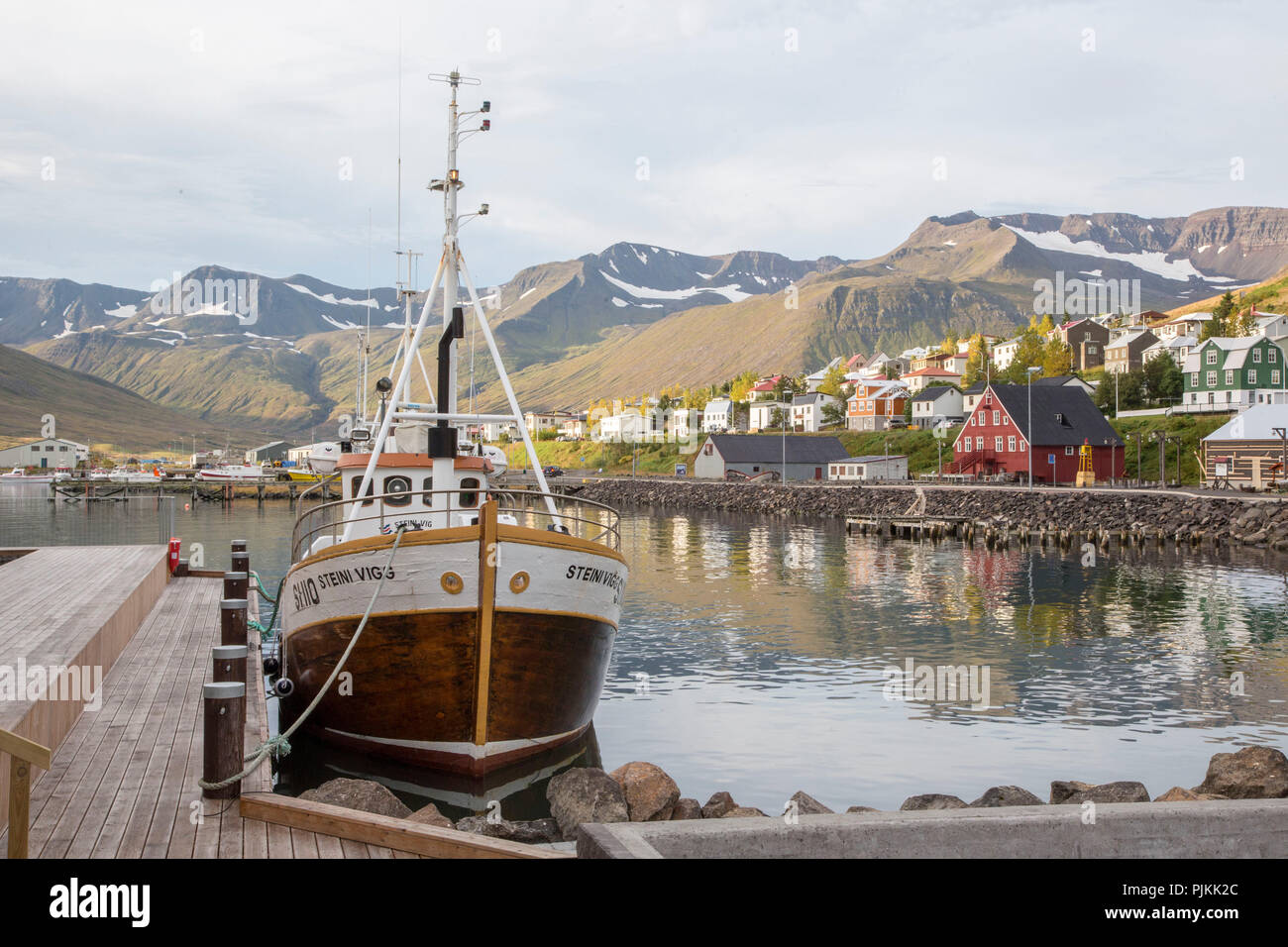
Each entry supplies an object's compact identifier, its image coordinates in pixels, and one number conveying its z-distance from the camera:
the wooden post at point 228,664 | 8.91
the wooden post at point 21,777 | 5.93
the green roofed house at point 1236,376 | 100.31
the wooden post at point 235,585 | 14.77
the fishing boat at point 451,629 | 12.98
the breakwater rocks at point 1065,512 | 55.19
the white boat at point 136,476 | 140.25
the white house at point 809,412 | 155.50
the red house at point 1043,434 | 88.31
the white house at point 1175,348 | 130.75
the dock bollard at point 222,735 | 8.55
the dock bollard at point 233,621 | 12.29
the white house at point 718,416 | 176.25
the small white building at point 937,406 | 135.38
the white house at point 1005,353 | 185.95
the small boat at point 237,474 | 141.64
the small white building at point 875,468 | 108.75
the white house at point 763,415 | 164.38
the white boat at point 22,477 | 147.12
